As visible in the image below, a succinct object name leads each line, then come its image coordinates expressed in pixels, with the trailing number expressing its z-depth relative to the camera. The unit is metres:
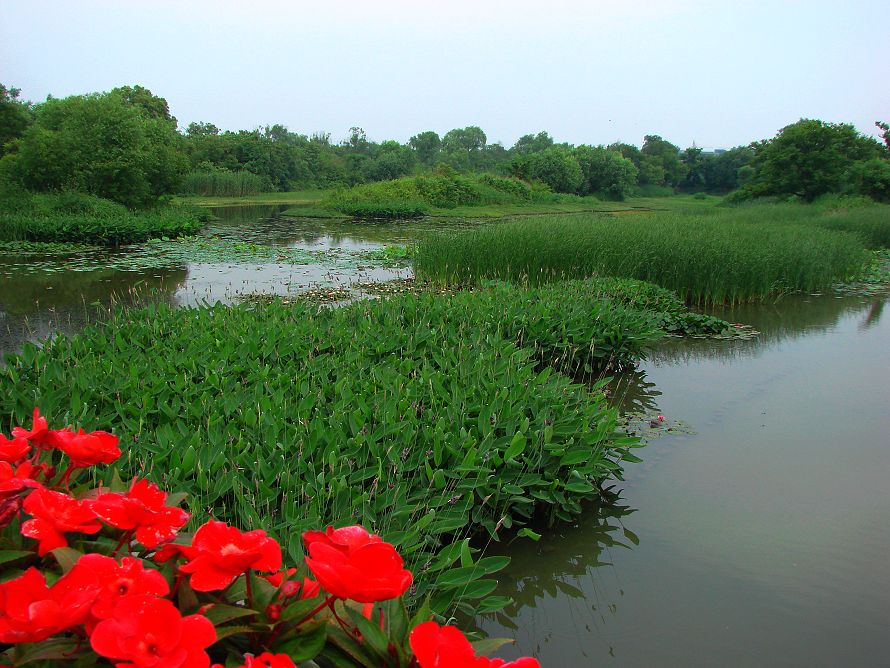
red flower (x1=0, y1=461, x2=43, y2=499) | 1.10
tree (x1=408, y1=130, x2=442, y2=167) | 78.27
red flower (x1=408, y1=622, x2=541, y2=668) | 0.84
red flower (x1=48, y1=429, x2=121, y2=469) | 1.28
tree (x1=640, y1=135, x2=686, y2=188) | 59.62
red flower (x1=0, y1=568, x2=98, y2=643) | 0.80
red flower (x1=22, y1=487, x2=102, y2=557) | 1.03
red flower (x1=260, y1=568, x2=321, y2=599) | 1.08
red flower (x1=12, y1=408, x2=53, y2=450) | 1.37
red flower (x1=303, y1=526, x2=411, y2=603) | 0.84
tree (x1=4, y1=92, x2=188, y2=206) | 19.05
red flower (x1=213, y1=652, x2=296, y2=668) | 0.83
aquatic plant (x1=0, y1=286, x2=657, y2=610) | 2.39
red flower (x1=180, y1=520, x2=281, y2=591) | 0.90
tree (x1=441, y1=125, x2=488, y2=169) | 66.31
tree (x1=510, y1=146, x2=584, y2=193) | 43.19
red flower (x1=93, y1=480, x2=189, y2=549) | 1.04
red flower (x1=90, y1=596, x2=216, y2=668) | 0.78
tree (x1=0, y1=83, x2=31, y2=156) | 23.48
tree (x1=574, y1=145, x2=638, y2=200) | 48.06
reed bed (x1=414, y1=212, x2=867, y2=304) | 9.29
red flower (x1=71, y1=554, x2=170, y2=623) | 0.88
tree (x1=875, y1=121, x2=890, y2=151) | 32.63
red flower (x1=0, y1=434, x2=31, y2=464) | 1.31
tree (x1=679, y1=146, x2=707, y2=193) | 59.16
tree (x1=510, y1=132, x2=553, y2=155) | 87.69
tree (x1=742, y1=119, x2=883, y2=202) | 27.70
